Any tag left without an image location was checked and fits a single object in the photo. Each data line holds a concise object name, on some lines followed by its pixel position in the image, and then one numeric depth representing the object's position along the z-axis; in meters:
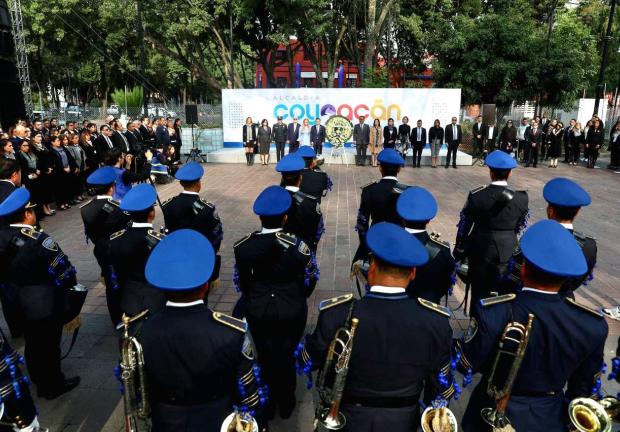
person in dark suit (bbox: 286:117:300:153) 17.56
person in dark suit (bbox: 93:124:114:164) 12.28
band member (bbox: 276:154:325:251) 4.92
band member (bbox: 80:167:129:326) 4.73
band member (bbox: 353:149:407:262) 5.29
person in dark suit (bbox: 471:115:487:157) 18.02
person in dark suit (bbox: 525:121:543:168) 16.89
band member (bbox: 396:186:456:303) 3.73
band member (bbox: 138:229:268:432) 2.28
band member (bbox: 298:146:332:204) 6.30
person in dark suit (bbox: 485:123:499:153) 17.89
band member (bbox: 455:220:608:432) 2.35
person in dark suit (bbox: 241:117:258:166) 18.02
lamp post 16.38
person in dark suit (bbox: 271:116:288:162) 17.59
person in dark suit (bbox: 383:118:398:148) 16.67
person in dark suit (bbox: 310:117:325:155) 17.58
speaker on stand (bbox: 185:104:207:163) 18.52
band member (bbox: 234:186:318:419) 3.54
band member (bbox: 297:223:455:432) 2.31
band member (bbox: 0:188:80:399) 3.77
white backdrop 18.41
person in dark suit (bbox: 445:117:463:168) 16.72
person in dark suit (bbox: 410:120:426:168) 16.86
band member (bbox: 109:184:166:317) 3.91
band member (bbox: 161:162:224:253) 5.02
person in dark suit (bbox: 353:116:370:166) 17.33
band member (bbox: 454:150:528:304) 4.78
